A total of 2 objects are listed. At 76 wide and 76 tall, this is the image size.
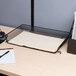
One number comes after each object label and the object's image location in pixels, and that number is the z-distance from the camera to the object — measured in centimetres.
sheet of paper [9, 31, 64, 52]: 136
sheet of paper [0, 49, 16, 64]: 121
